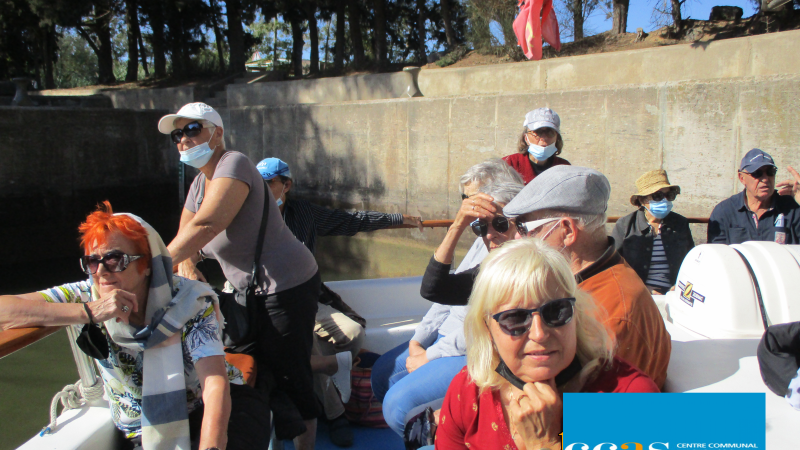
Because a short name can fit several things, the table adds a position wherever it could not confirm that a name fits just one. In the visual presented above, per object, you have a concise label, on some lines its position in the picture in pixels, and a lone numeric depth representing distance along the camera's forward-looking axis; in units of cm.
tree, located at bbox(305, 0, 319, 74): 1803
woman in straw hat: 338
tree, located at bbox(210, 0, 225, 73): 2069
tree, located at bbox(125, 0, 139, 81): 2098
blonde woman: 125
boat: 163
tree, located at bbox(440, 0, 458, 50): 1509
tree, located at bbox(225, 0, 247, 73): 1866
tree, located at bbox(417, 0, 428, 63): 1808
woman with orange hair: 166
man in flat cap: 150
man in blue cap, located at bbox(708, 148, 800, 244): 333
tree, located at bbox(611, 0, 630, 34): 1099
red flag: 700
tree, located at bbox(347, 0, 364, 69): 1688
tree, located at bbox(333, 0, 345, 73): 1757
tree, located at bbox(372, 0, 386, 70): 1633
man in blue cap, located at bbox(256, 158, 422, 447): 275
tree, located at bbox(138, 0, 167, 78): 1933
